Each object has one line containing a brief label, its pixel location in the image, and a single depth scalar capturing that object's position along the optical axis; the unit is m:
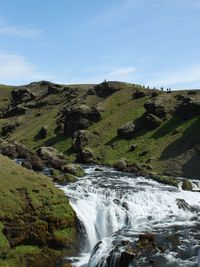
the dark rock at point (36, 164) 51.02
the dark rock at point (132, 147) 69.90
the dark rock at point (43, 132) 93.37
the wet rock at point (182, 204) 39.37
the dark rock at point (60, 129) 90.24
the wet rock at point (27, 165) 49.43
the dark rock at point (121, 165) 59.24
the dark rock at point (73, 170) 49.68
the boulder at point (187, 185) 47.54
